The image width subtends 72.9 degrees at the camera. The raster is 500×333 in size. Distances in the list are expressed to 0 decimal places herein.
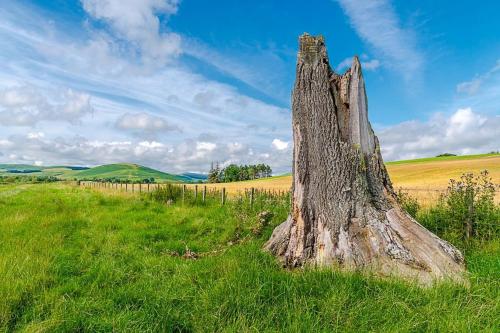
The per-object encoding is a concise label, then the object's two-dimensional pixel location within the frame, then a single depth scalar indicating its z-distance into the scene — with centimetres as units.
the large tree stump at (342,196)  557
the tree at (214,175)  12298
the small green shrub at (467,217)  749
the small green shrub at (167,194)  1923
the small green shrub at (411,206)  913
